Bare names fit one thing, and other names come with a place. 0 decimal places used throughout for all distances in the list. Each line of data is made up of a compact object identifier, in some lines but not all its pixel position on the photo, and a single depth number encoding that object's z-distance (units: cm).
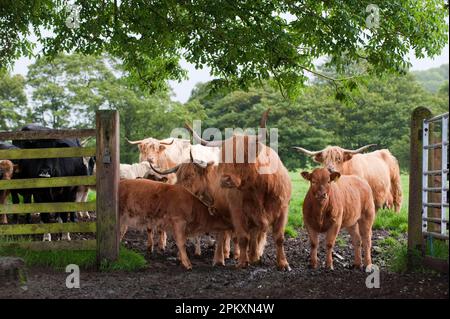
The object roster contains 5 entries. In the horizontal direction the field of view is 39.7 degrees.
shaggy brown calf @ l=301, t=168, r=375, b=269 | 837
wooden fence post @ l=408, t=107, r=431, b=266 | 763
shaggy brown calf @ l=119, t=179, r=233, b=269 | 894
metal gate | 726
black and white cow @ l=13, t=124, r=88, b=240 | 1086
